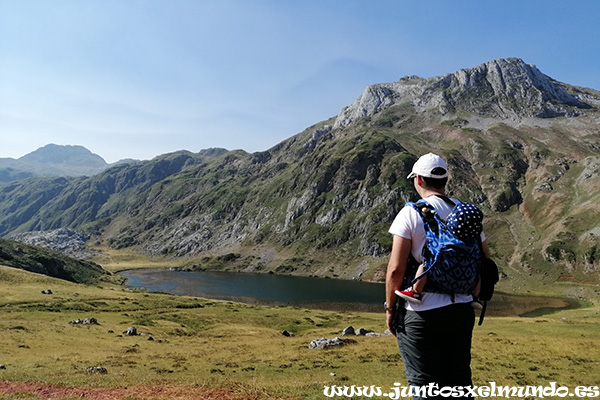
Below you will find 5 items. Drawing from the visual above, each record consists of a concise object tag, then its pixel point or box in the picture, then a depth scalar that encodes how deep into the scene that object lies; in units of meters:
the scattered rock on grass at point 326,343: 49.18
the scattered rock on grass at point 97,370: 33.03
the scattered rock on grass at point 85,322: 70.10
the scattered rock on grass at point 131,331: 64.70
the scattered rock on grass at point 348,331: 62.25
